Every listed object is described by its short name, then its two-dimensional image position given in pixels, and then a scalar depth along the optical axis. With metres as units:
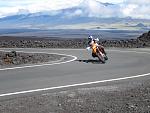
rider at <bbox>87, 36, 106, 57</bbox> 23.89
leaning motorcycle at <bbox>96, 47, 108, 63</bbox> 23.67
